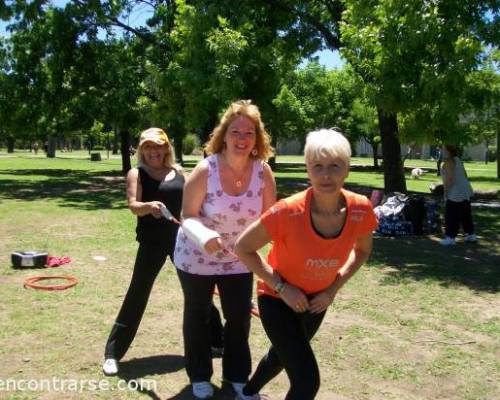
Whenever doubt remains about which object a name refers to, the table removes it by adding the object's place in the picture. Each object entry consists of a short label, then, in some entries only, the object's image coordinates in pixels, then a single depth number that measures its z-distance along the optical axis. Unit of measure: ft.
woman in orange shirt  9.21
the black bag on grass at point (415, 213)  34.68
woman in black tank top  13.62
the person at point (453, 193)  31.71
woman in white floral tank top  11.38
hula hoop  20.70
